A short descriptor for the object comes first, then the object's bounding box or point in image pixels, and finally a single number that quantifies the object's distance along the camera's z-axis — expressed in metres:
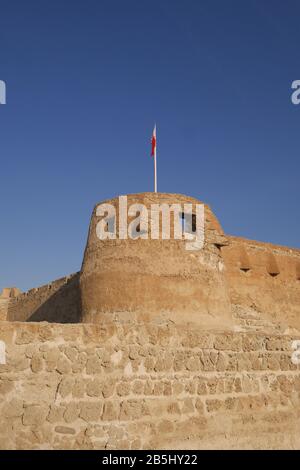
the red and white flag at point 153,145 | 12.10
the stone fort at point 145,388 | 4.56
